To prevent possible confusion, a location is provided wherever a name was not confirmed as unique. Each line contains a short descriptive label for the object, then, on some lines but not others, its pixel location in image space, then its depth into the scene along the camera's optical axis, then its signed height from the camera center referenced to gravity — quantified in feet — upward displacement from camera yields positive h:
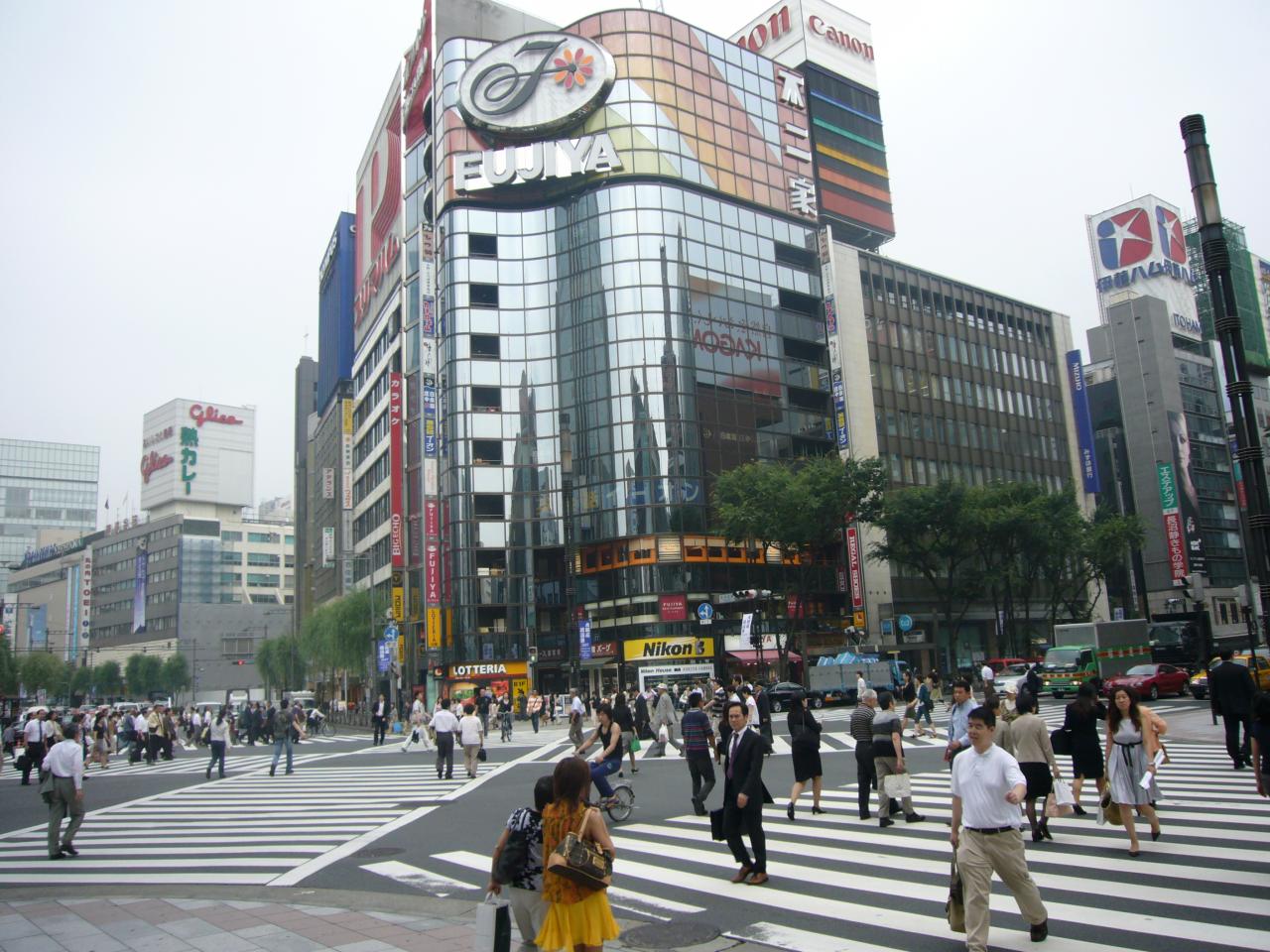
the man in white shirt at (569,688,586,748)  73.51 -5.25
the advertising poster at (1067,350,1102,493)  266.36 +53.26
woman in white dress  32.42 -4.68
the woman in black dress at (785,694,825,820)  43.27 -4.81
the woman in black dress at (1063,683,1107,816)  38.27 -4.39
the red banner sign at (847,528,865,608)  211.00 +14.38
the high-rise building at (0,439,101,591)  586.45 +118.77
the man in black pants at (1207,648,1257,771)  48.75 -3.93
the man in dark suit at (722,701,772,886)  30.81 -4.84
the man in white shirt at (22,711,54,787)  78.59 -3.81
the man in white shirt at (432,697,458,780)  70.59 -5.26
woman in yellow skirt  18.66 -4.53
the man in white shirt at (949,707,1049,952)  21.97 -4.79
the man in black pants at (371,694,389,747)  122.01 -6.59
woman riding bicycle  42.93 -4.50
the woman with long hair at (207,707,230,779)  83.46 -5.35
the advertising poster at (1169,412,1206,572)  279.28 +38.63
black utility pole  49.98 +14.95
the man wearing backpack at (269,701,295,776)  83.56 -5.03
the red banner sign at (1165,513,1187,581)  266.98 +20.14
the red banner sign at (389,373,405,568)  222.69 +46.16
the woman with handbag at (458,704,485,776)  70.79 -5.49
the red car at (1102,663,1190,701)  111.96 -6.73
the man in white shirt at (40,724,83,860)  42.60 -4.49
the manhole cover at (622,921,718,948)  25.16 -7.43
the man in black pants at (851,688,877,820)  42.93 -4.59
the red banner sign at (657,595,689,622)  195.21 +8.02
